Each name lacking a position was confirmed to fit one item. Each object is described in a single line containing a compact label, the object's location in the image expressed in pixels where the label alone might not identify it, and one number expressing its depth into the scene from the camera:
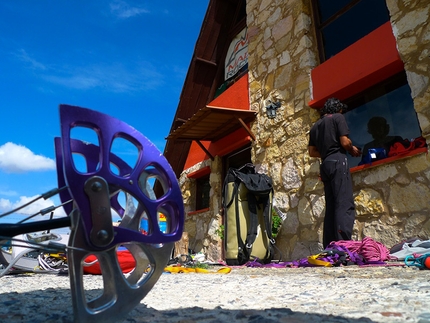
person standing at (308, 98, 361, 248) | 2.98
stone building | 3.13
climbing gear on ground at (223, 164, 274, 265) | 3.83
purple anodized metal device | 0.84
